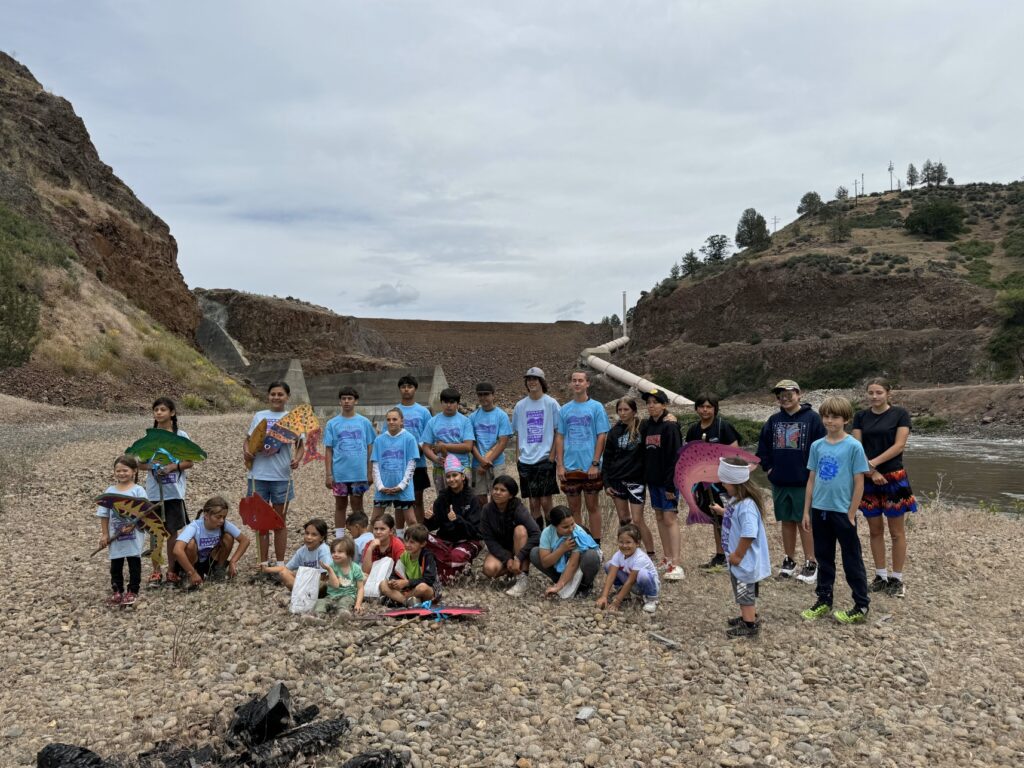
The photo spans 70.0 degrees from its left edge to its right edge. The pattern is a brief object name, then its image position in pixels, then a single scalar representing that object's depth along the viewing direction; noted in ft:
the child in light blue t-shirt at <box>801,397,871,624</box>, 18.30
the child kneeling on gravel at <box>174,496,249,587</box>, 19.67
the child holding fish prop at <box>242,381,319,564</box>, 21.85
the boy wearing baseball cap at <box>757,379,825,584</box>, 21.33
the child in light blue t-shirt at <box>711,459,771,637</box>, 17.06
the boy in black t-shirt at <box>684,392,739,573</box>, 20.61
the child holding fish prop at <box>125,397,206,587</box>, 19.81
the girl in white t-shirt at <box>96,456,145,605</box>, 18.84
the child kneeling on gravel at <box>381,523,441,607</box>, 18.60
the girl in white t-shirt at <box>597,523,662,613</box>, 18.94
